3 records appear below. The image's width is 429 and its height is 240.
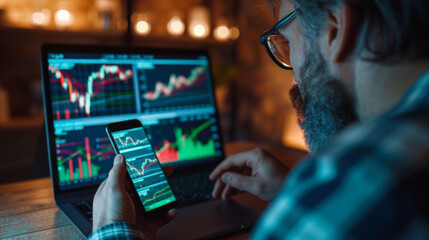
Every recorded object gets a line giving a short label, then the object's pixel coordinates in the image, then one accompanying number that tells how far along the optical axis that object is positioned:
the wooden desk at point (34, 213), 0.61
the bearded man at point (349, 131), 0.25
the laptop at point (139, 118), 0.71
